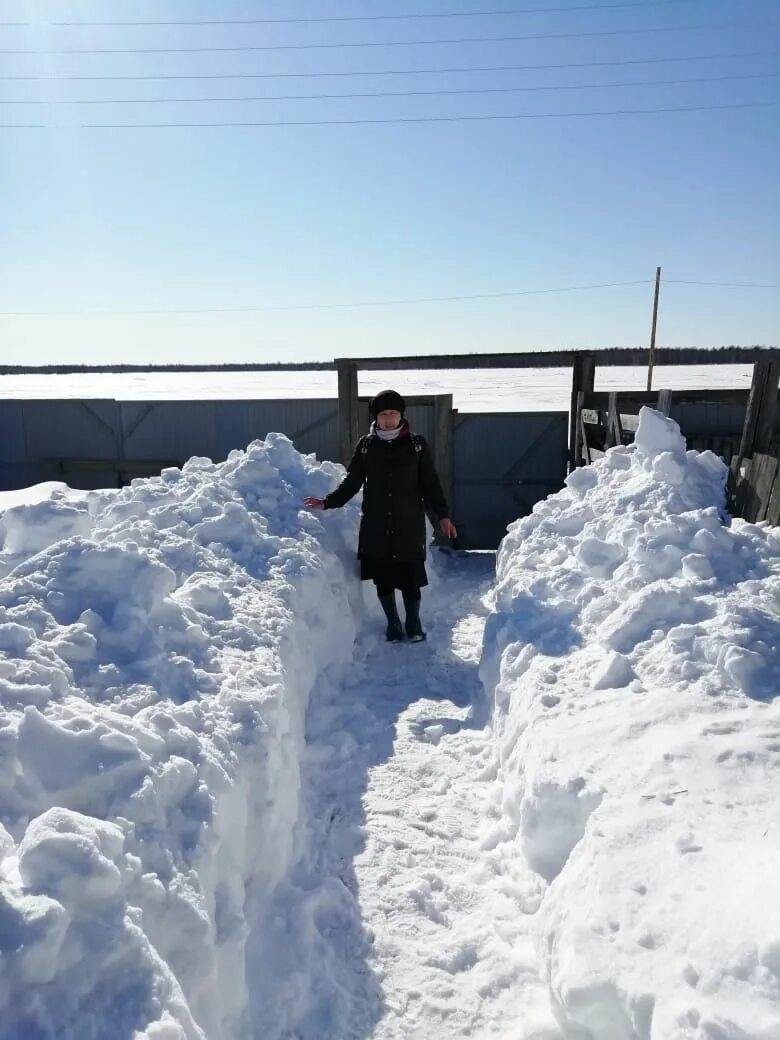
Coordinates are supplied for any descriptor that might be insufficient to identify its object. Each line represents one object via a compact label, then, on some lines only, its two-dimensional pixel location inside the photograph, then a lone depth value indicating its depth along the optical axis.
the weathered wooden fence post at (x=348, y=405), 8.34
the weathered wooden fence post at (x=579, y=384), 8.33
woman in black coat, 4.95
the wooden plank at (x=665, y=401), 6.59
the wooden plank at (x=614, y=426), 7.02
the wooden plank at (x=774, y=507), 4.41
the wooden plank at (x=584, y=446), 7.92
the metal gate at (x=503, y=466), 8.78
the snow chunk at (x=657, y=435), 5.19
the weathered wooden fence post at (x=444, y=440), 8.52
